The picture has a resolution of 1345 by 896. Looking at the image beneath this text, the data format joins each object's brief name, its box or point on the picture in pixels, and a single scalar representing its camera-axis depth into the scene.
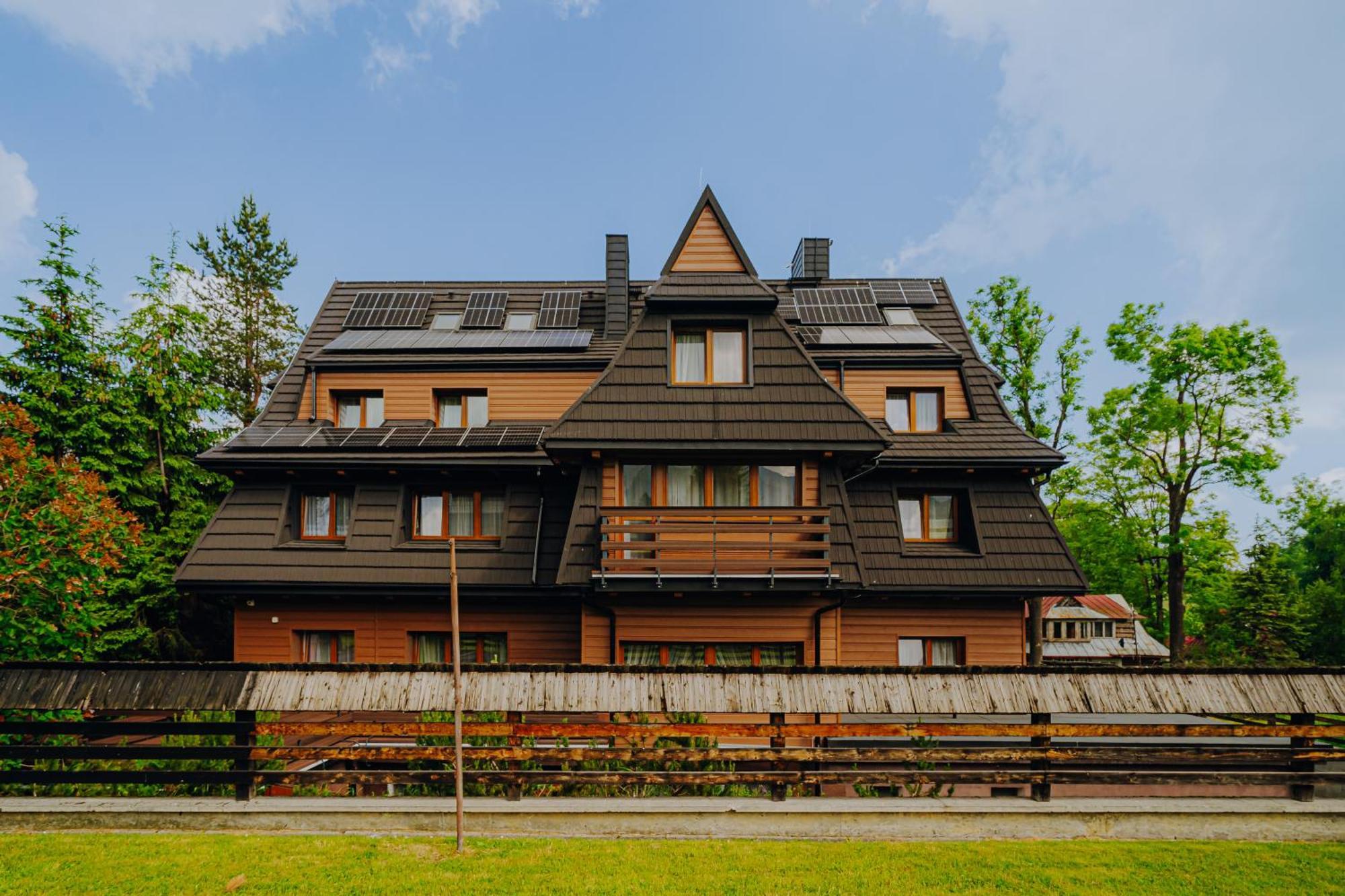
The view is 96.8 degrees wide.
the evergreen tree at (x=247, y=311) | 25.81
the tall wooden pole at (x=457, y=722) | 6.13
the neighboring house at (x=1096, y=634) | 27.98
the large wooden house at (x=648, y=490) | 10.52
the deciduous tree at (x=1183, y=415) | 18.72
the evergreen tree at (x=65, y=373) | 15.78
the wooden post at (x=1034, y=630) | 14.02
